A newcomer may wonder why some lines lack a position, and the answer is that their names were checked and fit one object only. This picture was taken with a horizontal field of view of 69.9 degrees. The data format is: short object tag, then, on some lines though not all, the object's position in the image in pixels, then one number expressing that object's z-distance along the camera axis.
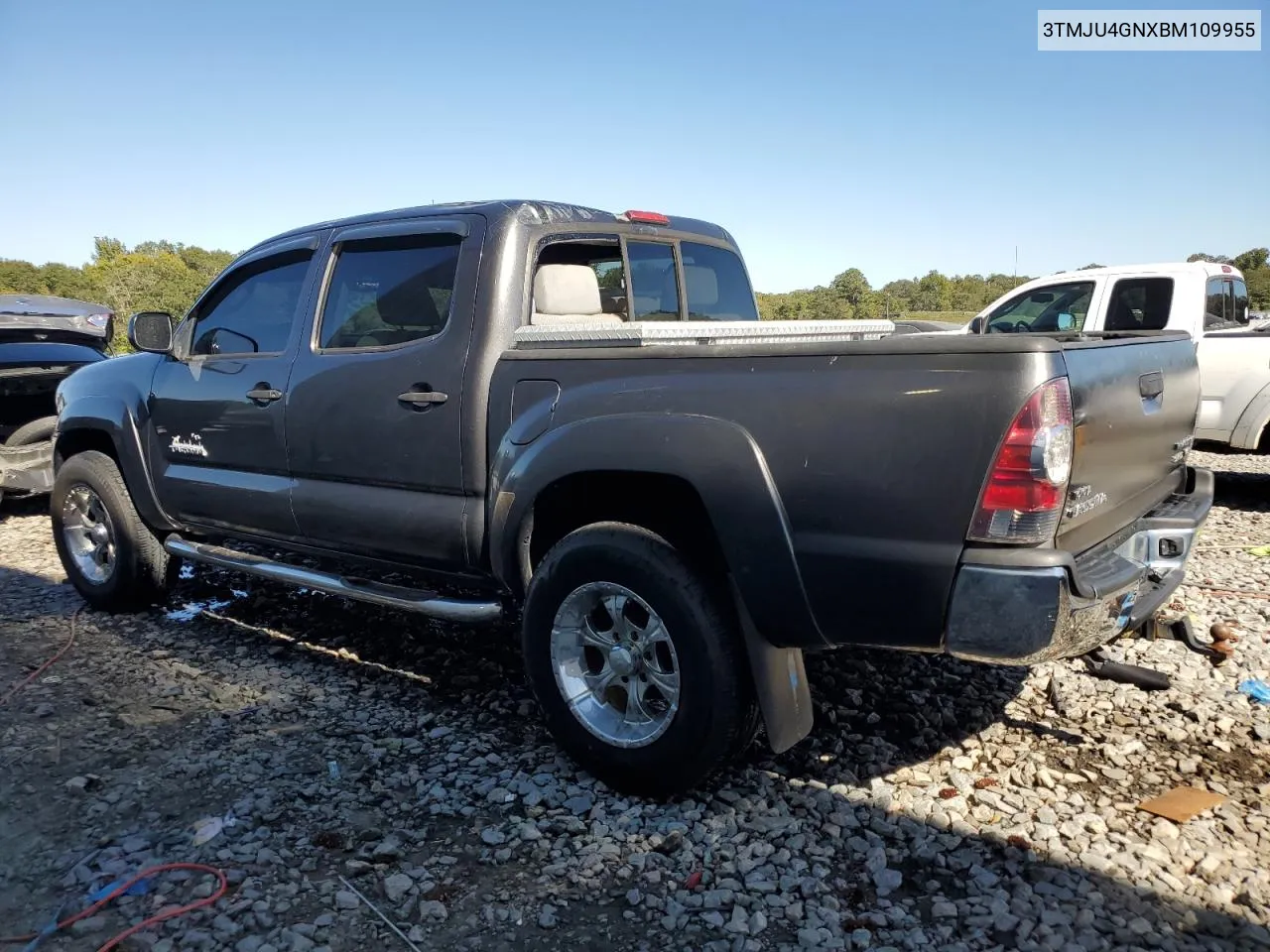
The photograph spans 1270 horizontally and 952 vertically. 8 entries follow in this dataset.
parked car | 7.34
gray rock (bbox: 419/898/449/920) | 2.46
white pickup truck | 7.10
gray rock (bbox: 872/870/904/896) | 2.50
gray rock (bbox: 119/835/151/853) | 2.76
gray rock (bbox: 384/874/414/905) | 2.53
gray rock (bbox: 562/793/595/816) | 2.96
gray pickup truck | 2.34
